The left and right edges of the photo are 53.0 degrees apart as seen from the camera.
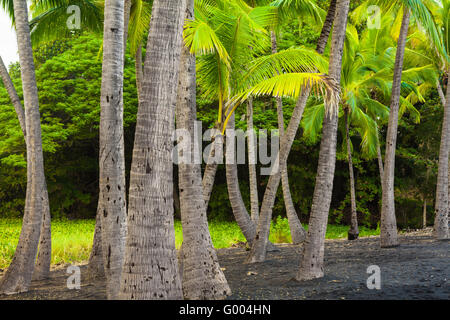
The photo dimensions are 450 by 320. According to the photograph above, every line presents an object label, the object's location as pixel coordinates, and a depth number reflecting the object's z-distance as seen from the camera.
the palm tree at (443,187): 11.20
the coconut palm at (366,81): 13.37
